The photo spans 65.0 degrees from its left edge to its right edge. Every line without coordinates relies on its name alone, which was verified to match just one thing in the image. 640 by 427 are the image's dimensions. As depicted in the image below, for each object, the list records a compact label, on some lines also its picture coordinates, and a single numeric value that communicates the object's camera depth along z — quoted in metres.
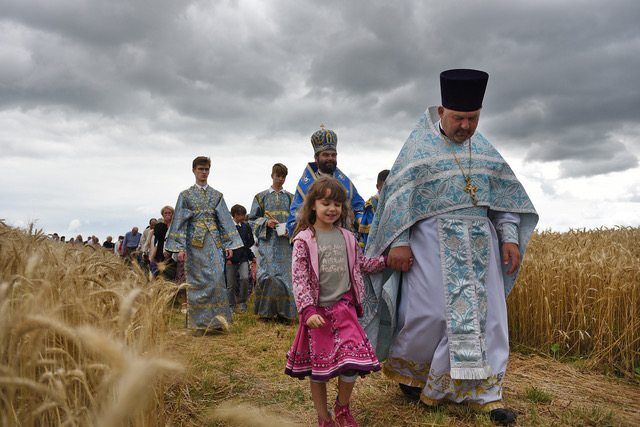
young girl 2.94
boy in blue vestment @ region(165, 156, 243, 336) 6.77
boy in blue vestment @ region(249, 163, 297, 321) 7.82
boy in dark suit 8.93
